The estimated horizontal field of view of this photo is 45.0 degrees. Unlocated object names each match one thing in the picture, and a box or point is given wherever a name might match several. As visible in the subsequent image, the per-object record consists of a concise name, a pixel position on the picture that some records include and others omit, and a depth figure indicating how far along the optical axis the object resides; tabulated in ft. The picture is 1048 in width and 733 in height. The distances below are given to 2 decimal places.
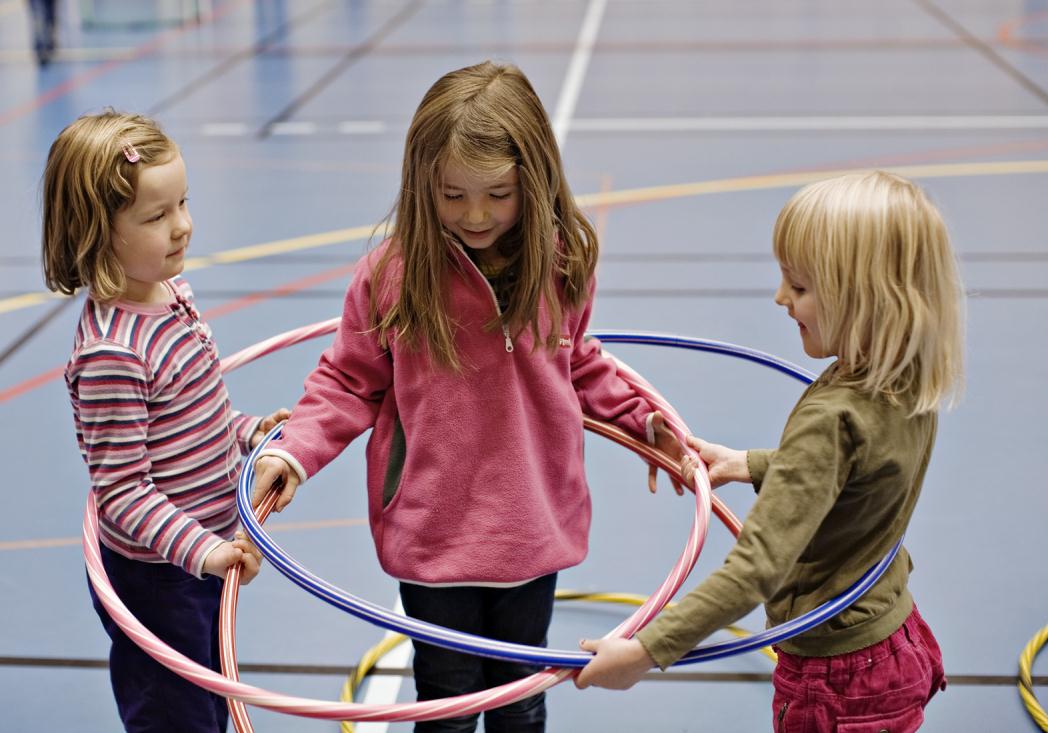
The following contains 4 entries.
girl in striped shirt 7.39
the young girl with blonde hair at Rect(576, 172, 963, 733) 6.32
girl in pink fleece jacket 7.19
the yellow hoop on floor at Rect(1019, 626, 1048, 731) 9.69
